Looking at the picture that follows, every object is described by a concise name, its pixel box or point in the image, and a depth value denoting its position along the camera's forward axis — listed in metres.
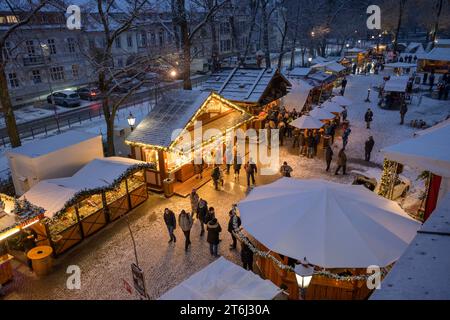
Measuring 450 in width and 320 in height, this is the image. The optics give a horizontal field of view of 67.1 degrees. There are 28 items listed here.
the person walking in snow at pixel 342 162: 15.91
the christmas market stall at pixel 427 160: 8.85
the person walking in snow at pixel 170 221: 11.06
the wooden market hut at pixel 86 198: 10.81
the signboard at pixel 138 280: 6.92
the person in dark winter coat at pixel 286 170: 14.95
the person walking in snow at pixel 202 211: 11.62
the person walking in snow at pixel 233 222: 10.43
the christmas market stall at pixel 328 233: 7.62
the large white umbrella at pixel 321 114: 19.61
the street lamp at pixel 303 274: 6.38
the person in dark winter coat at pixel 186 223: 10.88
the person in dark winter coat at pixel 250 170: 15.18
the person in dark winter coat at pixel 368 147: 17.19
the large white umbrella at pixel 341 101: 23.02
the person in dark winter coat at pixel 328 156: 16.25
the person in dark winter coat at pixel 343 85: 31.51
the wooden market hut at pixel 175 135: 14.55
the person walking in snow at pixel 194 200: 12.45
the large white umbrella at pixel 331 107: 21.06
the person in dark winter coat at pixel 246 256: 9.52
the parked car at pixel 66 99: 31.33
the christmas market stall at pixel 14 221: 9.57
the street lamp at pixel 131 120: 17.28
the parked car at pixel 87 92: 33.25
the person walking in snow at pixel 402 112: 23.01
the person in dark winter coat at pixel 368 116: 22.16
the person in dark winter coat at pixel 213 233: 10.34
